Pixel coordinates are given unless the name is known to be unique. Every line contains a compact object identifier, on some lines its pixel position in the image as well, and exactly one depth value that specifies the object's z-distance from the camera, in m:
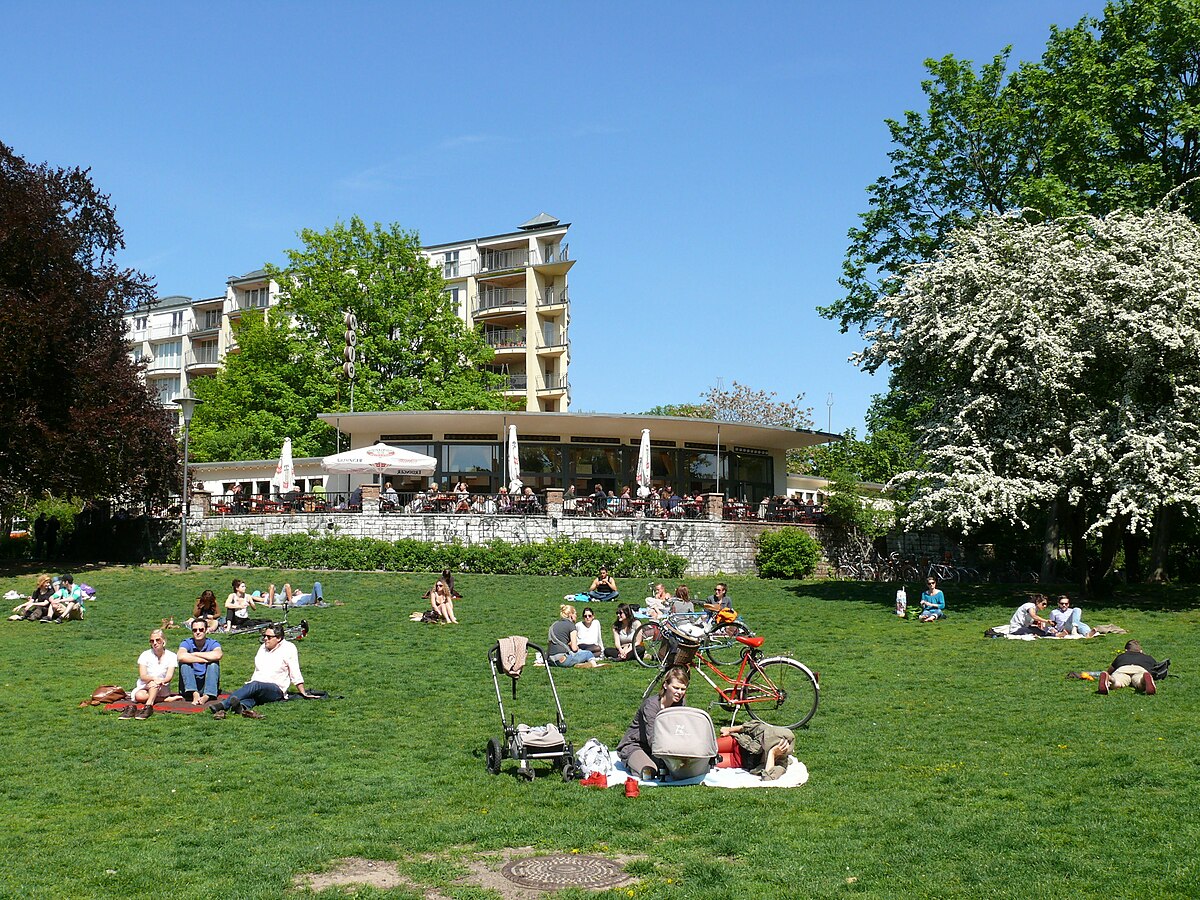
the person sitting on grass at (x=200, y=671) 13.97
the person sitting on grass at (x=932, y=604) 23.64
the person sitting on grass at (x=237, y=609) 21.23
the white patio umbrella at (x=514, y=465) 34.41
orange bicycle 12.06
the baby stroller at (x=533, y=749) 10.10
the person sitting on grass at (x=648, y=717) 10.03
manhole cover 7.14
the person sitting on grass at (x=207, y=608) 19.50
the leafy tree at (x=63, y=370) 30.36
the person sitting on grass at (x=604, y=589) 25.38
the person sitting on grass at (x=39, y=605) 22.75
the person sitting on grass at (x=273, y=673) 13.78
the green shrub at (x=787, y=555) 33.28
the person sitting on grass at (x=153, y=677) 13.34
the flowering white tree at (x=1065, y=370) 23.53
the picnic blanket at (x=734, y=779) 9.67
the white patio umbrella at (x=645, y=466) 34.81
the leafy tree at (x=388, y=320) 50.16
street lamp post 29.23
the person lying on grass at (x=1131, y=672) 13.73
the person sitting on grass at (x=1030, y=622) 20.09
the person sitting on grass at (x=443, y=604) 22.45
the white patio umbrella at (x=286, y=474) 35.66
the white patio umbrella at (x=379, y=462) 33.31
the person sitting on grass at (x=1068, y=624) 19.98
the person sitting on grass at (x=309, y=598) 24.62
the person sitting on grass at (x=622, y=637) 17.89
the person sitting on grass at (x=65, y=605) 22.67
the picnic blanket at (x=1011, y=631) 19.91
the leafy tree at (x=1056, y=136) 28.86
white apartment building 64.94
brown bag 13.82
